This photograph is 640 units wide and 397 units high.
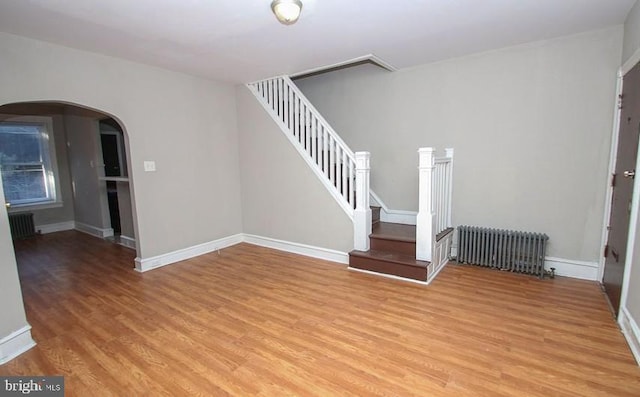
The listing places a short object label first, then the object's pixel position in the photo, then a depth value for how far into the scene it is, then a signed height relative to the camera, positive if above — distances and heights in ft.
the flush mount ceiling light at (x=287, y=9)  7.27 +3.81
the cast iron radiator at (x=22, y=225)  18.03 -3.34
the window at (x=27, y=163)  18.84 +0.50
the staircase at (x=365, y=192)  11.09 -1.21
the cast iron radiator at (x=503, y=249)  11.26 -3.51
